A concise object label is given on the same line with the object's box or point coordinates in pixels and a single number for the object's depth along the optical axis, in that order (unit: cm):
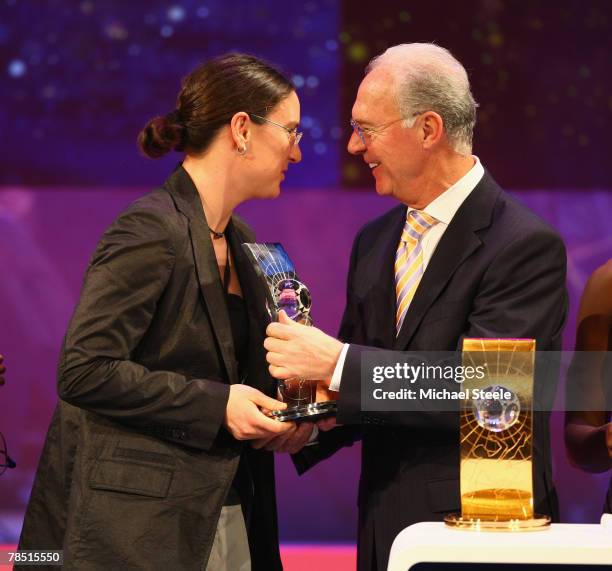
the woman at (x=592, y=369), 484
